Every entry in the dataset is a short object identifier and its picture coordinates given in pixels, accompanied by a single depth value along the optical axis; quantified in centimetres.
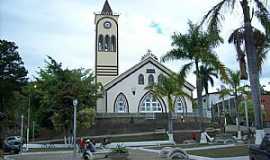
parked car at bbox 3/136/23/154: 3375
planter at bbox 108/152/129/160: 2105
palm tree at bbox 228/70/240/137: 4921
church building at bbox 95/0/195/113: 5747
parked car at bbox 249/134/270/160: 1208
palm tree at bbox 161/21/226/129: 3136
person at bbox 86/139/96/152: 2433
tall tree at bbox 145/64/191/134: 4212
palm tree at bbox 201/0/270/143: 1980
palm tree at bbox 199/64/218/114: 3333
